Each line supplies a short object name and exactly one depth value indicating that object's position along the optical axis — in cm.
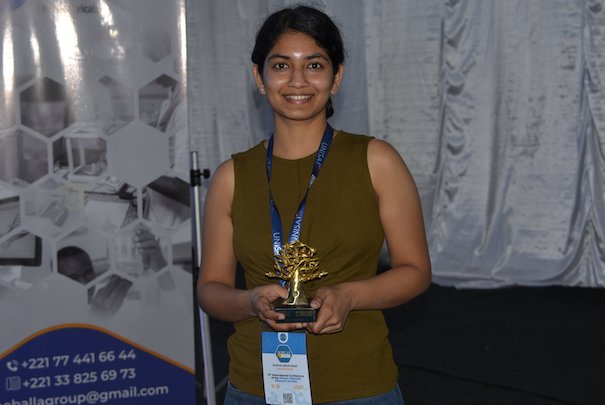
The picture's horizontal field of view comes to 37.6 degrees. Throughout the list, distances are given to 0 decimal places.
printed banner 286
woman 155
